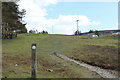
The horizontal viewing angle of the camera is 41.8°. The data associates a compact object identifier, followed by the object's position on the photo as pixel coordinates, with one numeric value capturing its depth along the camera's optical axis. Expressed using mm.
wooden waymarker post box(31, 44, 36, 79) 4117
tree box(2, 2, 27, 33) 17750
